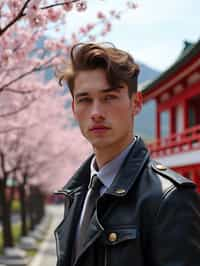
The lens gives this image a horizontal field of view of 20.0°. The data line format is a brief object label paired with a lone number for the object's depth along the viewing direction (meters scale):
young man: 1.90
